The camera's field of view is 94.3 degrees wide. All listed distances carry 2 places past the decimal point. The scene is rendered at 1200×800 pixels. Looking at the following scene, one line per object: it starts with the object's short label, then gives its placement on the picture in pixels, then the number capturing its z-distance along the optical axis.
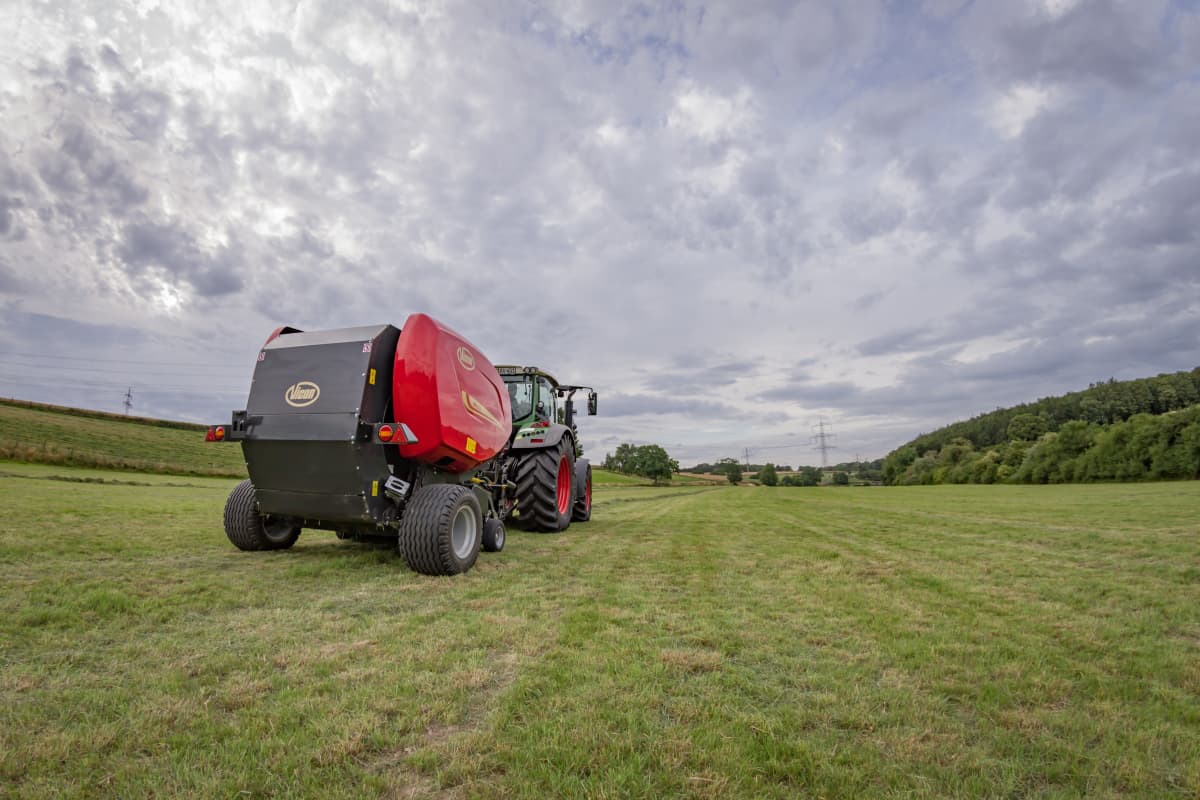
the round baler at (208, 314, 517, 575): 5.60
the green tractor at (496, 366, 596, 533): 9.23
